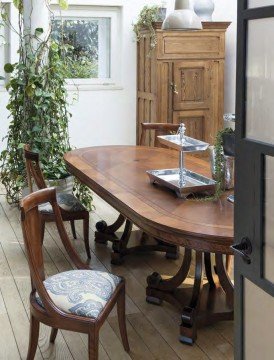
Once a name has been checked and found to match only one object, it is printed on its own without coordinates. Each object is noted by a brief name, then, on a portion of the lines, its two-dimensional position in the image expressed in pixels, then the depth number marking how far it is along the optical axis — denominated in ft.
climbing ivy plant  18.38
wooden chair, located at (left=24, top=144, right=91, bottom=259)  13.89
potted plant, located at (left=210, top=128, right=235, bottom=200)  11.33
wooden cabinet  23.65
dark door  5.73
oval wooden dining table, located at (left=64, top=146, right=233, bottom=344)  9.52
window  25.09
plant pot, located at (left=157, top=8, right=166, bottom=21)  23.54
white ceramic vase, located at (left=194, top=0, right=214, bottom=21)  24.25
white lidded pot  13.56
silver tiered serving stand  11.53
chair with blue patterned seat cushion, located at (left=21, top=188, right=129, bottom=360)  9.01
